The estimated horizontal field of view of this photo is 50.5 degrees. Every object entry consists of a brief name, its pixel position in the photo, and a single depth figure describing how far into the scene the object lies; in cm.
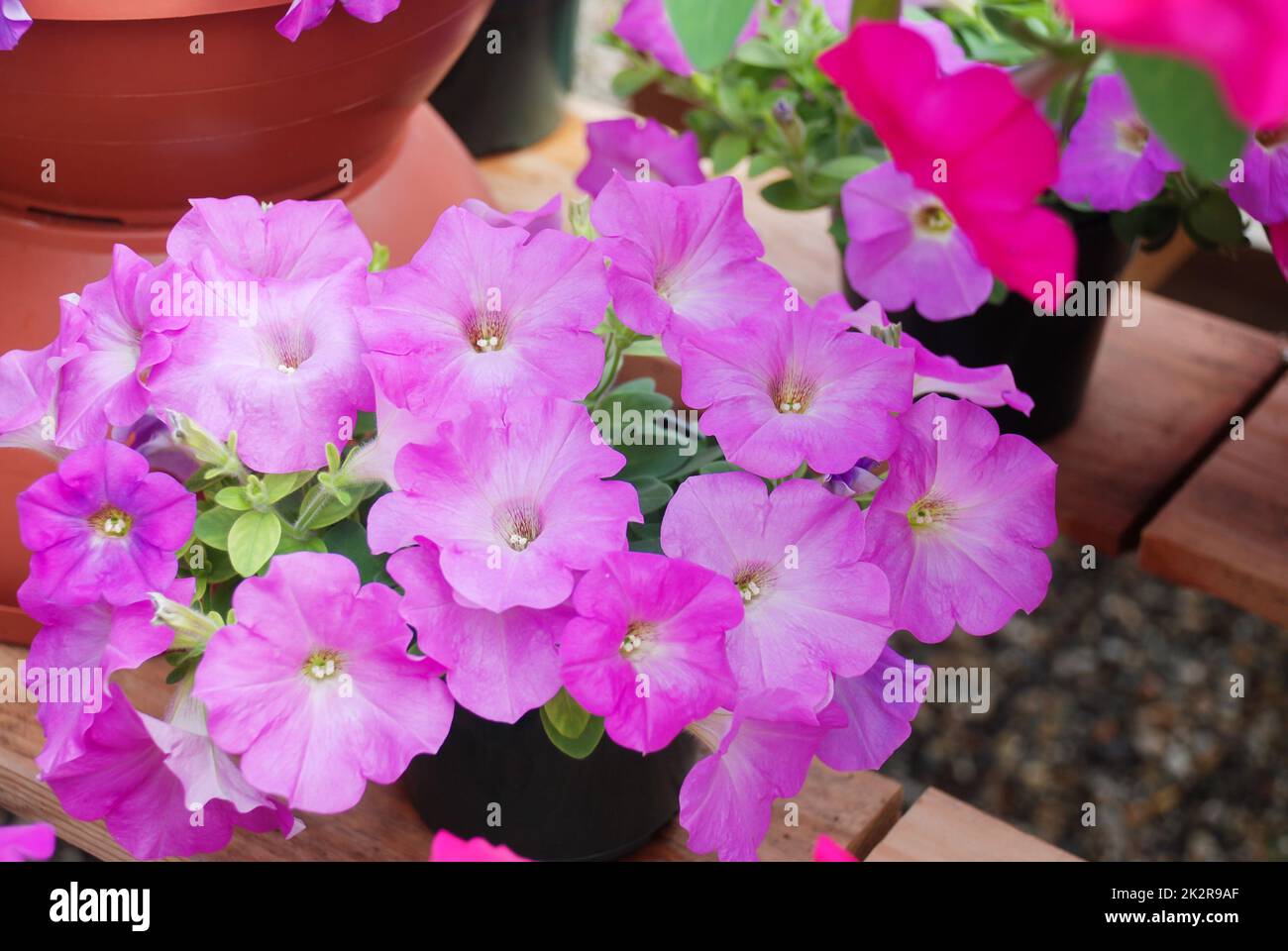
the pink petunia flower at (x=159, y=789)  45
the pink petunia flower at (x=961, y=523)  49
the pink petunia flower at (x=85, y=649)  46
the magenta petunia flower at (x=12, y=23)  49
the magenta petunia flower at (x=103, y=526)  46
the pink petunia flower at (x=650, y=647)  42
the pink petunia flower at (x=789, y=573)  46
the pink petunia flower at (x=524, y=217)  56
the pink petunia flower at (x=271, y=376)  47
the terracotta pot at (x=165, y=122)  54
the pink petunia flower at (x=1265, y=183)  55
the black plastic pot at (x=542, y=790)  55
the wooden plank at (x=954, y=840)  63
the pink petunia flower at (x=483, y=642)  43
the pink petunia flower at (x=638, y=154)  79
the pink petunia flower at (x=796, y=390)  47
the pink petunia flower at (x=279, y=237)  51
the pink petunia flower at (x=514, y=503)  42
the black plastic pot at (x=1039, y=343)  80
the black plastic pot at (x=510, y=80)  105
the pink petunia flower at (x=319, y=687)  42
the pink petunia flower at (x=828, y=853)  37
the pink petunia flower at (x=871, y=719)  50
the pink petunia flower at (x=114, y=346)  47
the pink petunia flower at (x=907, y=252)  71
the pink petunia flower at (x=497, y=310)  47
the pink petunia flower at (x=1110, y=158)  67
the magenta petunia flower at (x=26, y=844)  34
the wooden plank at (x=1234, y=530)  74
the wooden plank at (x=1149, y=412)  81
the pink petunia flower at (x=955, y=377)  53
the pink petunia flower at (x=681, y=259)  49
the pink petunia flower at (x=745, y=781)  46
